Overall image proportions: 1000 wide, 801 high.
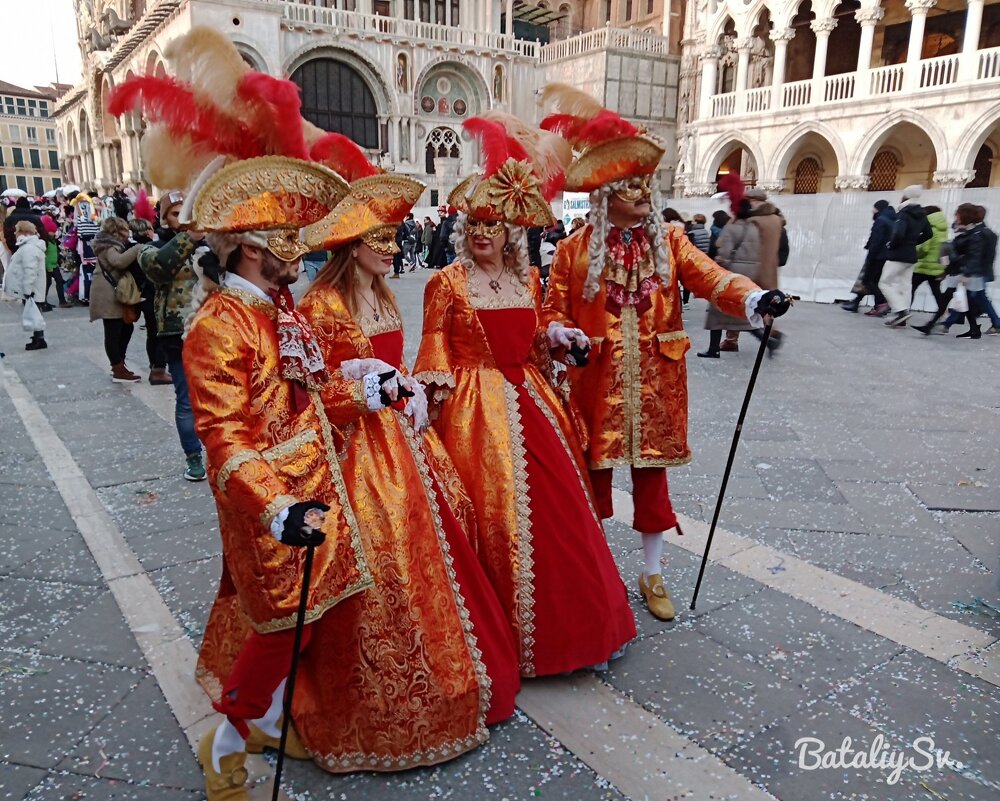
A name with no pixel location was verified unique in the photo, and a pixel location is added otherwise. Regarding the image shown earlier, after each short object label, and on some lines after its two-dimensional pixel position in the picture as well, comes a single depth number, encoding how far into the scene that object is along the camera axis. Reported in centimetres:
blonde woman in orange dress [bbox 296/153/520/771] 222
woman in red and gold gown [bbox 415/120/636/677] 267
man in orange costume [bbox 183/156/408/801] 186
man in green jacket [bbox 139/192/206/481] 475
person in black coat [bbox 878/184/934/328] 1084
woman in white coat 964
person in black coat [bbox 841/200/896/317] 1152
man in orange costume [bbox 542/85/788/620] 299
